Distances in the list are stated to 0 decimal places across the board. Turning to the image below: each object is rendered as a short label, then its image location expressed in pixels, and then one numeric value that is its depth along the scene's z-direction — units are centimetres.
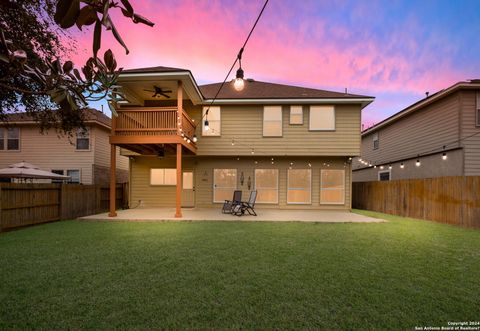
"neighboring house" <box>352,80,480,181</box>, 905
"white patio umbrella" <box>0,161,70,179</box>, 948
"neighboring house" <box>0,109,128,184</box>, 1377
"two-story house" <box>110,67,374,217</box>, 1072
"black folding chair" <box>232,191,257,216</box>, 906
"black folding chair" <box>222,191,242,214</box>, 938
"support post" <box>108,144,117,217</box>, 853
